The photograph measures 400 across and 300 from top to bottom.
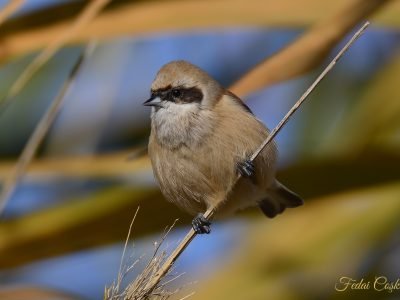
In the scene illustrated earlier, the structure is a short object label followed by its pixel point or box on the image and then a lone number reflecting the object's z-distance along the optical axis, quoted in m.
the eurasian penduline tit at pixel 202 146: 6.02
